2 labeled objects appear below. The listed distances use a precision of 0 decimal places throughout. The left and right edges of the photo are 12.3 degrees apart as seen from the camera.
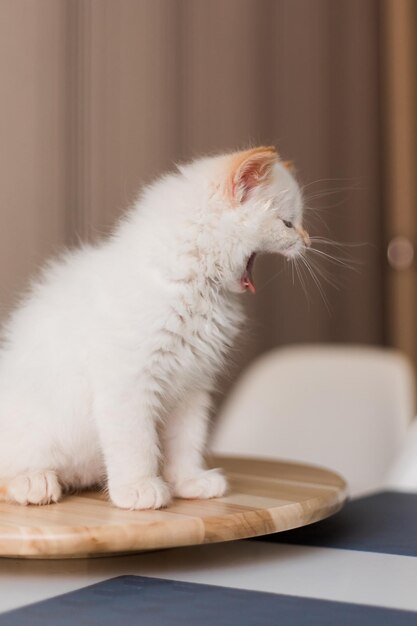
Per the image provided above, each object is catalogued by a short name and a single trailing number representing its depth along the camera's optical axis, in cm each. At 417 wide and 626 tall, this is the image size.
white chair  164
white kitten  111
